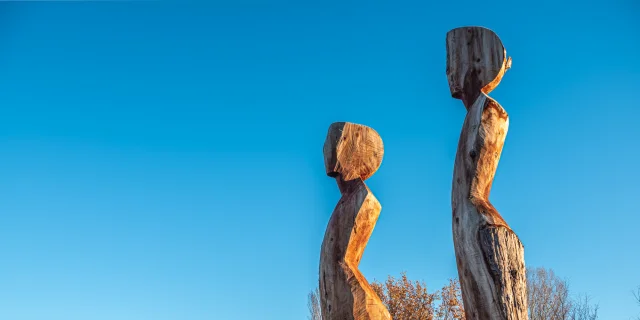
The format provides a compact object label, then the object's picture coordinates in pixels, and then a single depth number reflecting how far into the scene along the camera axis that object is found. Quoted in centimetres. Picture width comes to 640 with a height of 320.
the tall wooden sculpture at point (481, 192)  541
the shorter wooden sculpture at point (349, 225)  665
